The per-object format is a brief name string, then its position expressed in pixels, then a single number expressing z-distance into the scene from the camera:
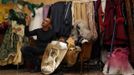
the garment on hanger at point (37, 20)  5.72
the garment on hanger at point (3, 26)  5.56
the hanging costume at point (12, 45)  5.44
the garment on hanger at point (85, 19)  5.32
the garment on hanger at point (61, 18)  5.49
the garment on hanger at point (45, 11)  5.77
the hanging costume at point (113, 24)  5.21
